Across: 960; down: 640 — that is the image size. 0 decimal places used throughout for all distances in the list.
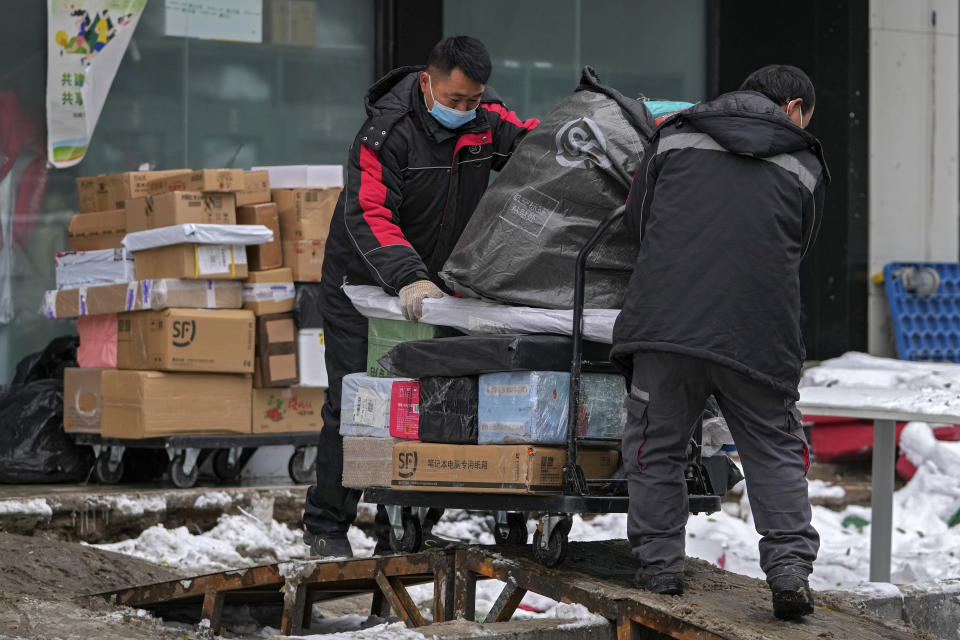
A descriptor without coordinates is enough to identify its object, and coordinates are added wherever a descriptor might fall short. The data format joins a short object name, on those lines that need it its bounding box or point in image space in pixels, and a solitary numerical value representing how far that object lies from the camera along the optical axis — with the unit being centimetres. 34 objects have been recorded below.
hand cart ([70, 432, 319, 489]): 1395
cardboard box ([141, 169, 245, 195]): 1400
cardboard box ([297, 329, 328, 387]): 1461
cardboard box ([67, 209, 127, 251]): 1480
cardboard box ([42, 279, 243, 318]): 1383
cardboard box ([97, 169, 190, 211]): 1486
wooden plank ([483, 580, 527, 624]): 912
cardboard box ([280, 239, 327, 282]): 1462
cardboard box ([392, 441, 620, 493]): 868
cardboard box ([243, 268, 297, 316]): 1437
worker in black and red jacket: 1002
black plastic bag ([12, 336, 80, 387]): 1580
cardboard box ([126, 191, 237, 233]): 1387
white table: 1141
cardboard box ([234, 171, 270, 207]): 1457
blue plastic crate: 2170
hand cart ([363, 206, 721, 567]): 864
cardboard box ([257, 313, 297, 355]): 1437
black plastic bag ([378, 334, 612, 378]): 879
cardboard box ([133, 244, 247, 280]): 1383
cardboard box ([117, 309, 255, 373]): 1377
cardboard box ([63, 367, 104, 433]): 1441
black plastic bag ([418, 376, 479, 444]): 907
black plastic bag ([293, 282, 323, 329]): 1461
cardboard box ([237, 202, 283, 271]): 1445
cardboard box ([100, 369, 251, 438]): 1373
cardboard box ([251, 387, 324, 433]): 1449
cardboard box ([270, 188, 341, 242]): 1462
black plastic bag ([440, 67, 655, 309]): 907
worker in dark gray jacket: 798
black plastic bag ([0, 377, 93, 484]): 1429
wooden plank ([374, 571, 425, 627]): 948
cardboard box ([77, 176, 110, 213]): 1532
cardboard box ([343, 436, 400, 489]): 958
